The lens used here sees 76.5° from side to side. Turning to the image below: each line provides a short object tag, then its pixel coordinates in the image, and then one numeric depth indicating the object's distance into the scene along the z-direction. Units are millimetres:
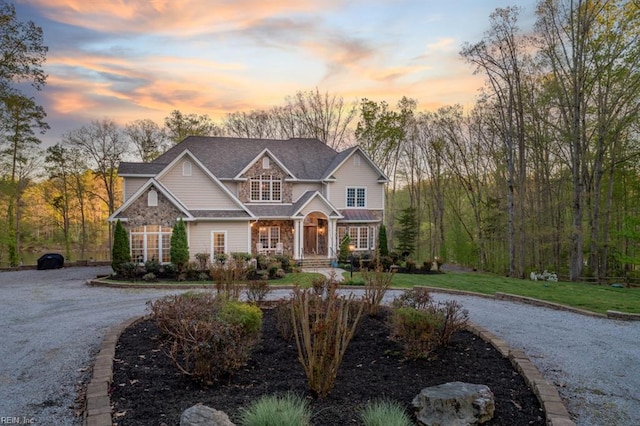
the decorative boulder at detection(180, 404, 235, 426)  3598
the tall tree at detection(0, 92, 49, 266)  24000
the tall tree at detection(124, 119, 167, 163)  33812
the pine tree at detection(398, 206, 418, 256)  26908
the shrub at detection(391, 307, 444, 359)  5914
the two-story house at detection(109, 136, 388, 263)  19312
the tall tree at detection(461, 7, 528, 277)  21156
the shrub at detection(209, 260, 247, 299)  8891
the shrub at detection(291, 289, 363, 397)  4531
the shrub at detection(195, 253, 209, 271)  19153
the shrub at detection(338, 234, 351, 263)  23652
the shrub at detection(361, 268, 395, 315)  8730
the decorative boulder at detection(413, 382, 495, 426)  4059
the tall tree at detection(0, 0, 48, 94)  18484
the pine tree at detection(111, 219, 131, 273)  17453
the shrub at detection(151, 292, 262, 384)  5013
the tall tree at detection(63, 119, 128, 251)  30500
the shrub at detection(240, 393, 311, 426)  3710
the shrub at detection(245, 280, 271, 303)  9969
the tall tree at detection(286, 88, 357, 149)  36688
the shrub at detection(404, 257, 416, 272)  21453
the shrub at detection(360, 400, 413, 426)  3783
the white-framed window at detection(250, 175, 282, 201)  24594
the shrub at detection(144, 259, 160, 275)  17406
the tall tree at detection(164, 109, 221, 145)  35312
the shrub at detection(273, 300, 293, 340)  6938
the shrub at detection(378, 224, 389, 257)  23875
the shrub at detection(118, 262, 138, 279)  17000
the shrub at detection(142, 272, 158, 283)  16594
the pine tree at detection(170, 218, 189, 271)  18516
